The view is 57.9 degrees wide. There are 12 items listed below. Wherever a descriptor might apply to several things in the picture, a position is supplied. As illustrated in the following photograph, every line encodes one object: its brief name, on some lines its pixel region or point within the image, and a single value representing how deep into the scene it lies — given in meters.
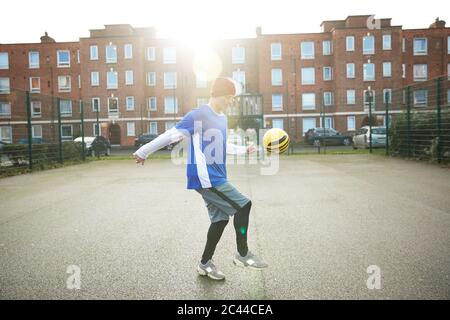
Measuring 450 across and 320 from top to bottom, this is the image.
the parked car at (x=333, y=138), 34.62
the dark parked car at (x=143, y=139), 36.06
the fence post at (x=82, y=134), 19.43
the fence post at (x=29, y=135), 14.07
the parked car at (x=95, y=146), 25.47
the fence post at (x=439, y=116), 13.69
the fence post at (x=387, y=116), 18.56
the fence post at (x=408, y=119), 16.18
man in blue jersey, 3.76
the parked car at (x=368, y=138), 23.51
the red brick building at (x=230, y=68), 48.44
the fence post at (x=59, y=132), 17.08
